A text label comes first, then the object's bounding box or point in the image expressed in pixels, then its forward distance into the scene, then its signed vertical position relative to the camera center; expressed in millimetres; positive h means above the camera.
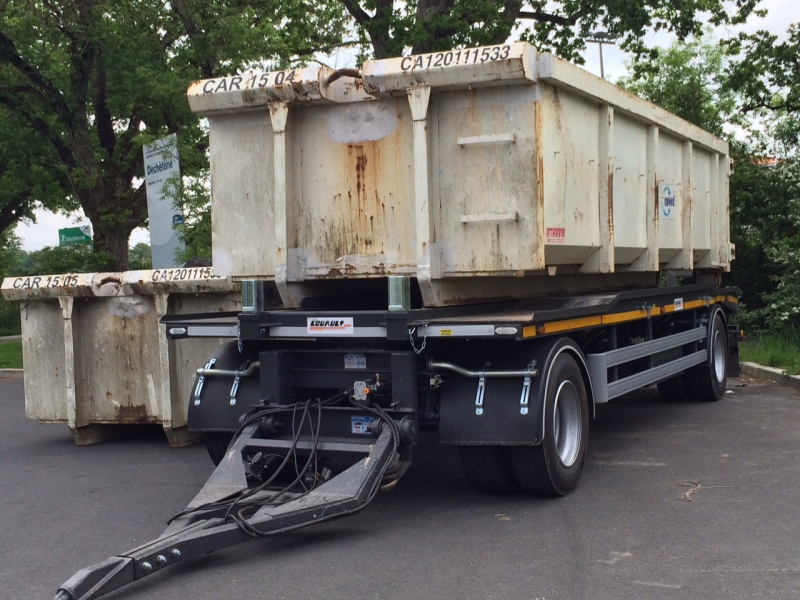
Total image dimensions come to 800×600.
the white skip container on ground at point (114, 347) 8750 -545
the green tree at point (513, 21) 15867 +4818
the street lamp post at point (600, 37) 19509 +5250
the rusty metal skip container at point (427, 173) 6172 +767
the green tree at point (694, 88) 19109 +3924
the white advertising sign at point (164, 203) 12844 +1186
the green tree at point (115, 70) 16453 +4055
